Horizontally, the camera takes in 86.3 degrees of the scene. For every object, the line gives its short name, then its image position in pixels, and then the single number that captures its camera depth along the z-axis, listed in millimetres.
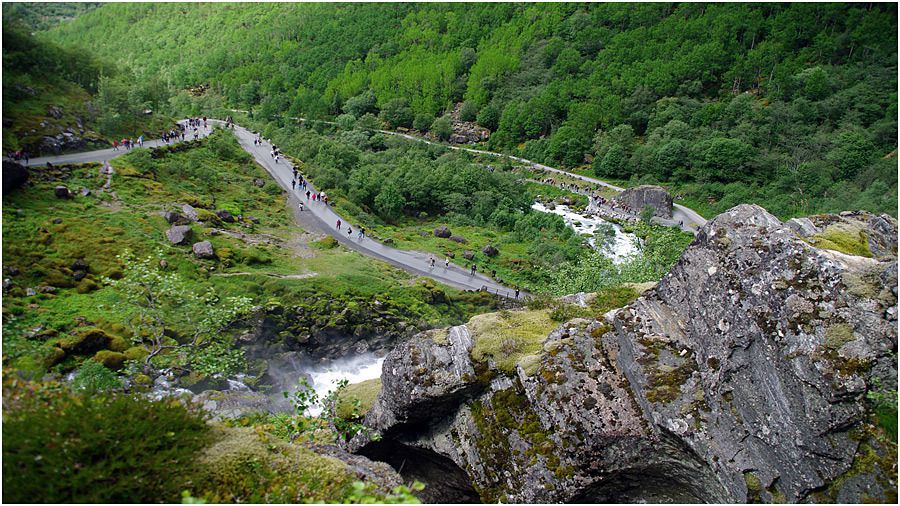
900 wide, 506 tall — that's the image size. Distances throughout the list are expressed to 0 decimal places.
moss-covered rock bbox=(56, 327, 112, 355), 26438
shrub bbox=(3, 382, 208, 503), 8023
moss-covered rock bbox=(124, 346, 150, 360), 27791
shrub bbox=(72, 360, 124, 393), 11912
